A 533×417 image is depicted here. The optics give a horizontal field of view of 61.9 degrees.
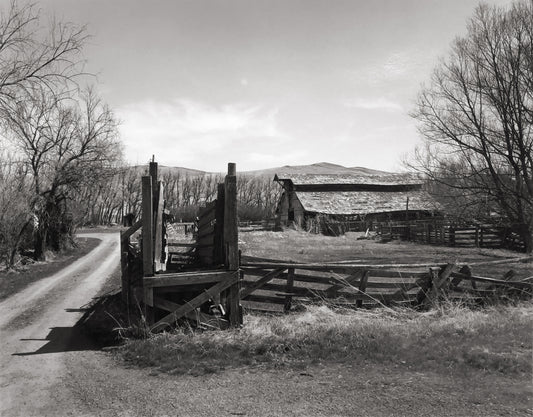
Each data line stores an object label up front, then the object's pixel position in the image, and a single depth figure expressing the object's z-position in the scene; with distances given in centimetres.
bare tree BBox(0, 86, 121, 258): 2412
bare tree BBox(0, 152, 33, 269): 1788
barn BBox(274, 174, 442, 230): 4284
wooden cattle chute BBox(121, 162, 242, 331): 777
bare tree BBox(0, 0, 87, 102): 1018
